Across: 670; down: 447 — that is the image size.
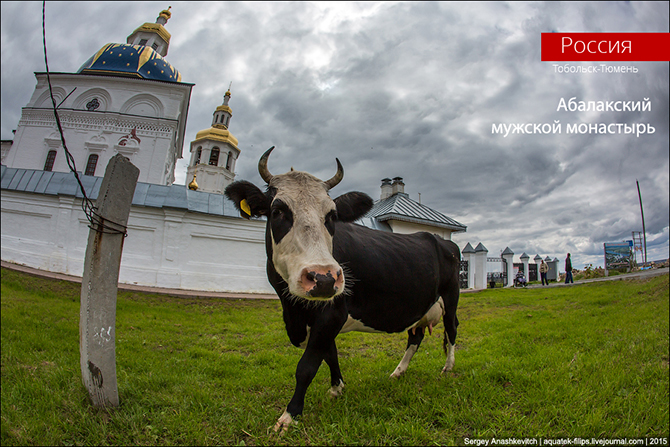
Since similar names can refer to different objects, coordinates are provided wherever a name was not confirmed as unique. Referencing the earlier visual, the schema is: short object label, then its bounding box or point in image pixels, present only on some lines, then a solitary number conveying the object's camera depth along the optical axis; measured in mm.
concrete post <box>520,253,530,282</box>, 20641
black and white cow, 1983
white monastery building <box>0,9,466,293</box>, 11734
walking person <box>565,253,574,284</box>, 15859
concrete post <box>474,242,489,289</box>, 17703
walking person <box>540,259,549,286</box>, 17031
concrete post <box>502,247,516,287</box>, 19156
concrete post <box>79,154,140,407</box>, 2500
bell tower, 29156
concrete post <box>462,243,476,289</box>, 17406
